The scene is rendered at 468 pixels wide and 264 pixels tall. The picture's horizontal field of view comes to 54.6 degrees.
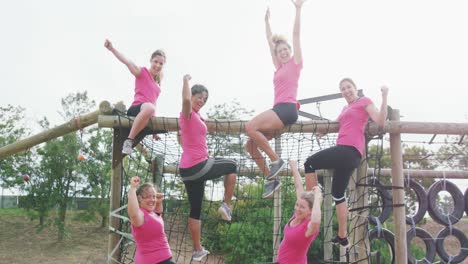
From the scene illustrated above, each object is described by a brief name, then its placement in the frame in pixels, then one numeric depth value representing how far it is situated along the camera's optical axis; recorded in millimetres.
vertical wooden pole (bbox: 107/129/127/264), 3555
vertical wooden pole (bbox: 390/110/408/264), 3555
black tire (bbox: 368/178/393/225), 3863
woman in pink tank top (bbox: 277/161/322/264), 2926
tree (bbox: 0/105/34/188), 11000
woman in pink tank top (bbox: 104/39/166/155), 3518
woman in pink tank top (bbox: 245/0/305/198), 3514
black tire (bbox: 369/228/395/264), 4246
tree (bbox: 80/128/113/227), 10938
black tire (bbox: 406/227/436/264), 4711
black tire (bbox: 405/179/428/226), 4590
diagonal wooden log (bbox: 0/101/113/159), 3637
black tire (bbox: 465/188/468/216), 4855
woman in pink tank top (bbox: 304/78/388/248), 3434
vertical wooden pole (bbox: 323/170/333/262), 5121
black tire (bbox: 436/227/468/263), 4812
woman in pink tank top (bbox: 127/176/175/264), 2936
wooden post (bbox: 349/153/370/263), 3615
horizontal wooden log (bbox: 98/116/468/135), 3609
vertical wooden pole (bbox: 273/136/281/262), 5367
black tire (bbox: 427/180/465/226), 4652
